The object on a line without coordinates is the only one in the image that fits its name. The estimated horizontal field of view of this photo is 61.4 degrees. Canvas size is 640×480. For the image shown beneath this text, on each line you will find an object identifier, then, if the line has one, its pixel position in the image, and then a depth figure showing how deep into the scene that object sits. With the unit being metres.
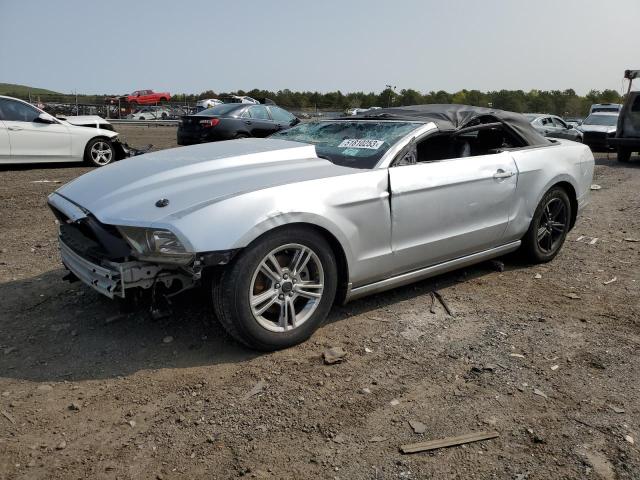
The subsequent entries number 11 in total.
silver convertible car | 3.01
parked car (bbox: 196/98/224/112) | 33.69
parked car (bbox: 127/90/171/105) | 46.62
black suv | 14.58
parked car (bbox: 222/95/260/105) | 31.73
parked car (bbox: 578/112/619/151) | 18.02
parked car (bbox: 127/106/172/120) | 36.72
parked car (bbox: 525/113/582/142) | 17.45
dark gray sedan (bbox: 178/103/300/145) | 12.56
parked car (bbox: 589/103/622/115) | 24.34
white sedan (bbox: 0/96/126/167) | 9.70
